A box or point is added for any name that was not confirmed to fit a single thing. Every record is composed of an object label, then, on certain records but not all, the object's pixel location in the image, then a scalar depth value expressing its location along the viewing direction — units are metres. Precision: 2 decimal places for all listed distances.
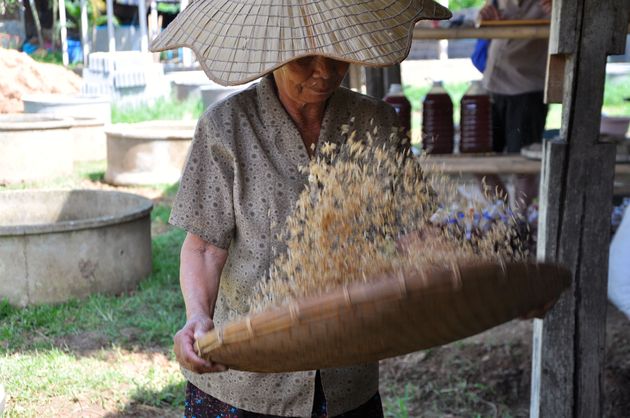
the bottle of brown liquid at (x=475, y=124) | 4.29
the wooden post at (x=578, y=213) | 2.49
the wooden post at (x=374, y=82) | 5.26
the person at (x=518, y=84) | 5.18
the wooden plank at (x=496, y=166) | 3.80
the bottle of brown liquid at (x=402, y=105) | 4.33
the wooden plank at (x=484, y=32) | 3.88
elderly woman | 1.79
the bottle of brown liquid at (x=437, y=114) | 4.40
